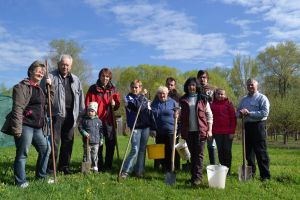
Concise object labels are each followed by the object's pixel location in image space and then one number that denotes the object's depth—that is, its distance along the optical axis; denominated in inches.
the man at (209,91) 334.0
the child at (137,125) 316.2
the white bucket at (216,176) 278.5
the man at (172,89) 358.4
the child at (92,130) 323.3
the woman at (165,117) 329.7
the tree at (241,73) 1977.1
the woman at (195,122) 291.9
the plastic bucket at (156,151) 315.3
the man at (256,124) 317.7
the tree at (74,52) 1622.0
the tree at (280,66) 1898.4
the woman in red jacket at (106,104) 333.1
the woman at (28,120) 249.4
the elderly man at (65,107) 299.7
